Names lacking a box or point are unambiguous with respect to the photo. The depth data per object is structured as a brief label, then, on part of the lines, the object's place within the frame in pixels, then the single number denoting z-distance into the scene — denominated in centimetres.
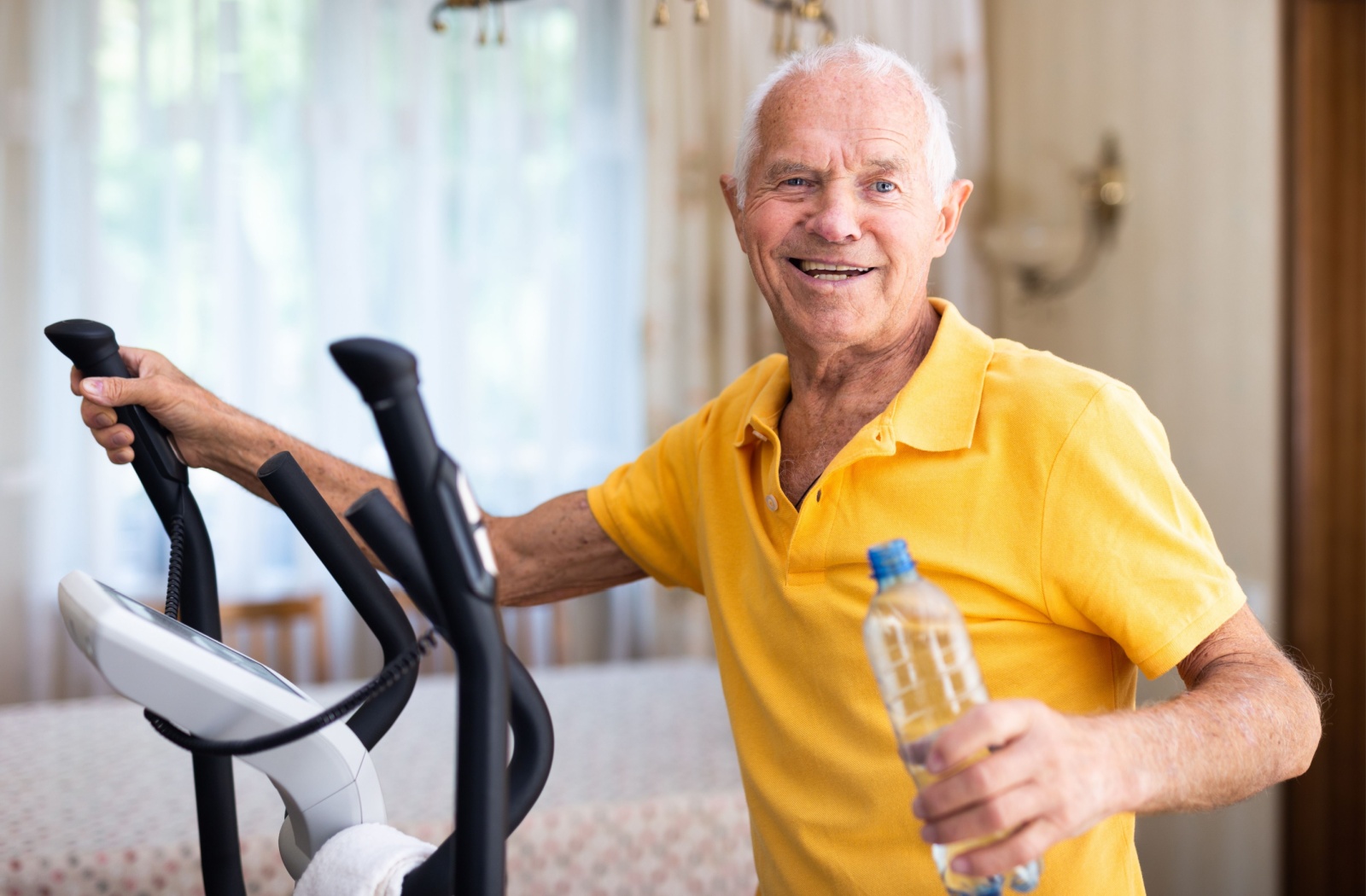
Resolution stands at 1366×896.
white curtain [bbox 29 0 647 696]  333
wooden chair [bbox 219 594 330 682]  296
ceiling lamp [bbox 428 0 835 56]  175
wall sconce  294
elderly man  79
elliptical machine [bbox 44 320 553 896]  60
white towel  75
